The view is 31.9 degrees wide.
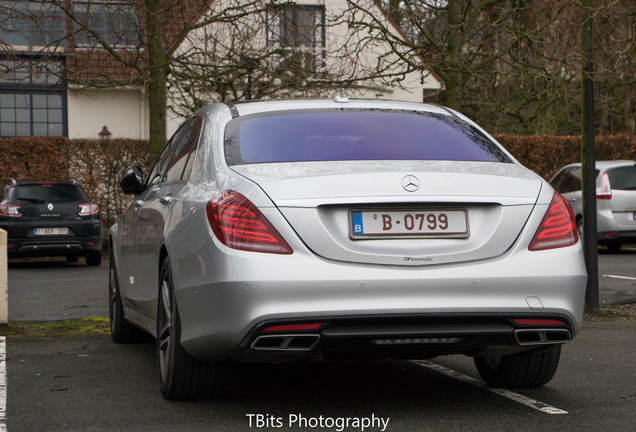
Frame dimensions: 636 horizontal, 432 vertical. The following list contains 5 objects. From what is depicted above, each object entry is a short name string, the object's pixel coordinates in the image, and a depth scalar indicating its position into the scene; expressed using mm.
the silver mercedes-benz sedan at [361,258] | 4941
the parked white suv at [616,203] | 18781
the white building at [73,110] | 32938
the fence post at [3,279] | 9094
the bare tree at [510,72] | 15969
